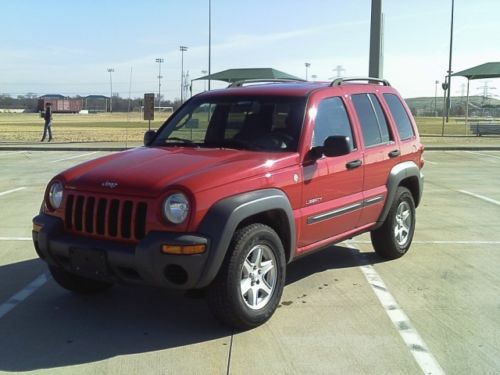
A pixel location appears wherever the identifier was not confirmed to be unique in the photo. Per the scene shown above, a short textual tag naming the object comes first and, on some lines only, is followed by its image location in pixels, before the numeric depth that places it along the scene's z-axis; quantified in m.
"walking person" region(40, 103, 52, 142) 27.50
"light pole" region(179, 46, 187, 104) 86.11
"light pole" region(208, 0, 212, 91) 41.25
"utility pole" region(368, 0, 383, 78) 17.00
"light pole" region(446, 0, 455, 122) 43.00
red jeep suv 3.98
